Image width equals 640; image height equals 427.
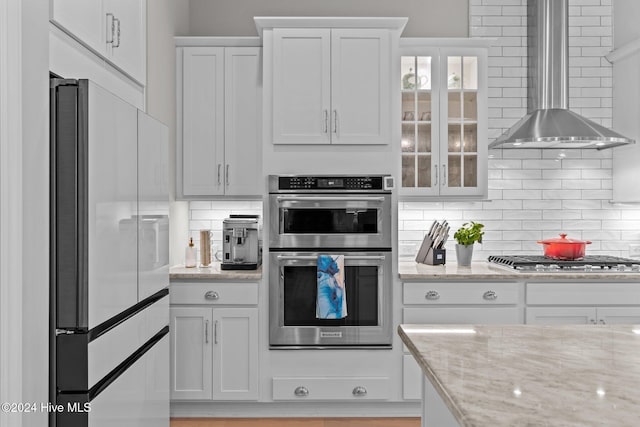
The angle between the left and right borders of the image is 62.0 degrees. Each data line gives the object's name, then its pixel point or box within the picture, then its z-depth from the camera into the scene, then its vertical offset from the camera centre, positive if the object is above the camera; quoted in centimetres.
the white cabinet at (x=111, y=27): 195 +76
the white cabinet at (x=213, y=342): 332 -84
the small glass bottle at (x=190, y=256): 361 -33
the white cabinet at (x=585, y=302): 330 -58
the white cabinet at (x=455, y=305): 333 -61
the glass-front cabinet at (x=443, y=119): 367 +62
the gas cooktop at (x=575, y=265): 337 -36
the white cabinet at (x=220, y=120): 366 +60
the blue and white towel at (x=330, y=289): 327 -50
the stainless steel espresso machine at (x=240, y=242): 348 -23
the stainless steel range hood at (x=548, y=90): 348 +84
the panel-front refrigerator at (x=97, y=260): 150 -16
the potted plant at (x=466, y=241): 367 -23
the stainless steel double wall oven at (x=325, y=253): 334 -31
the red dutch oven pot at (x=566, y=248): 354 -27
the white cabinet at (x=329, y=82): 339 +80
